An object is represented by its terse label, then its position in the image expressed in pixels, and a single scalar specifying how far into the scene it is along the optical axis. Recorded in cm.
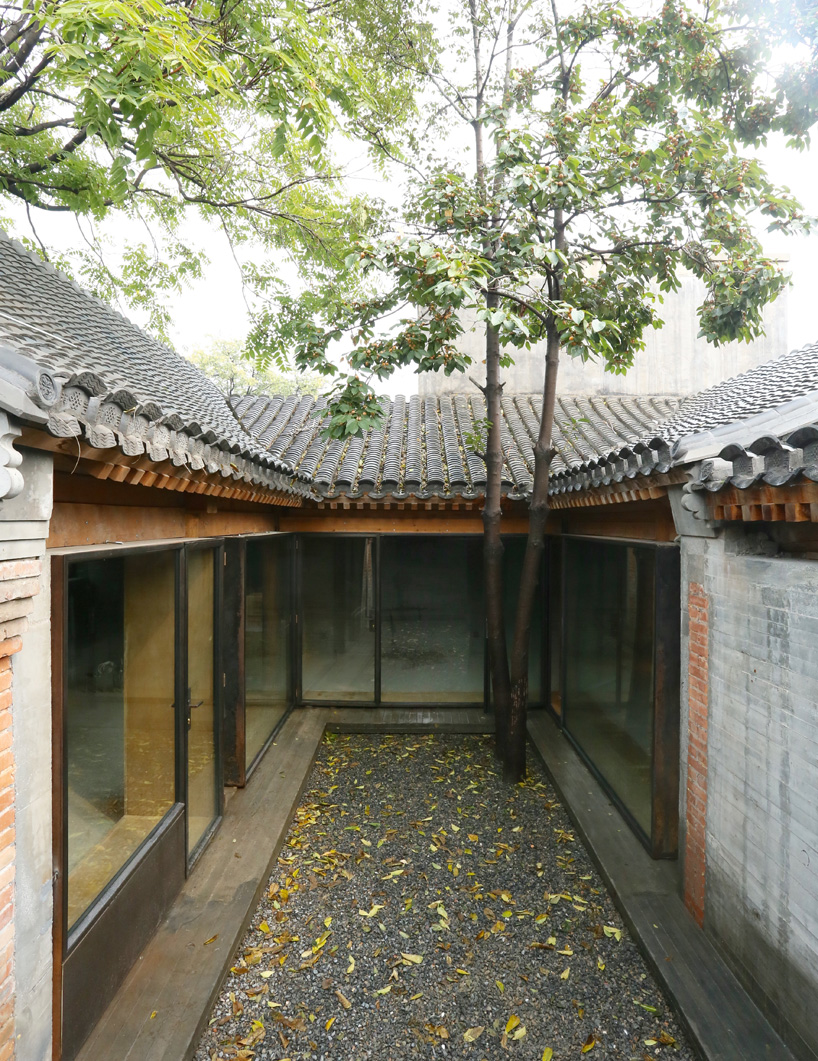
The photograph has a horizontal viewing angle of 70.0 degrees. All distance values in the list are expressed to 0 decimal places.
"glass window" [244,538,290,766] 549
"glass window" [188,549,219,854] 406
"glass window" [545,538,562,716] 694
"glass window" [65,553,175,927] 287
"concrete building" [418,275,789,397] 1422
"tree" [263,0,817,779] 475
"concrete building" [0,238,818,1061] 219
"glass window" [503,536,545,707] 715
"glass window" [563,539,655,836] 433
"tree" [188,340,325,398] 2894
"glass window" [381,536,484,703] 719
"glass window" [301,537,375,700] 717
